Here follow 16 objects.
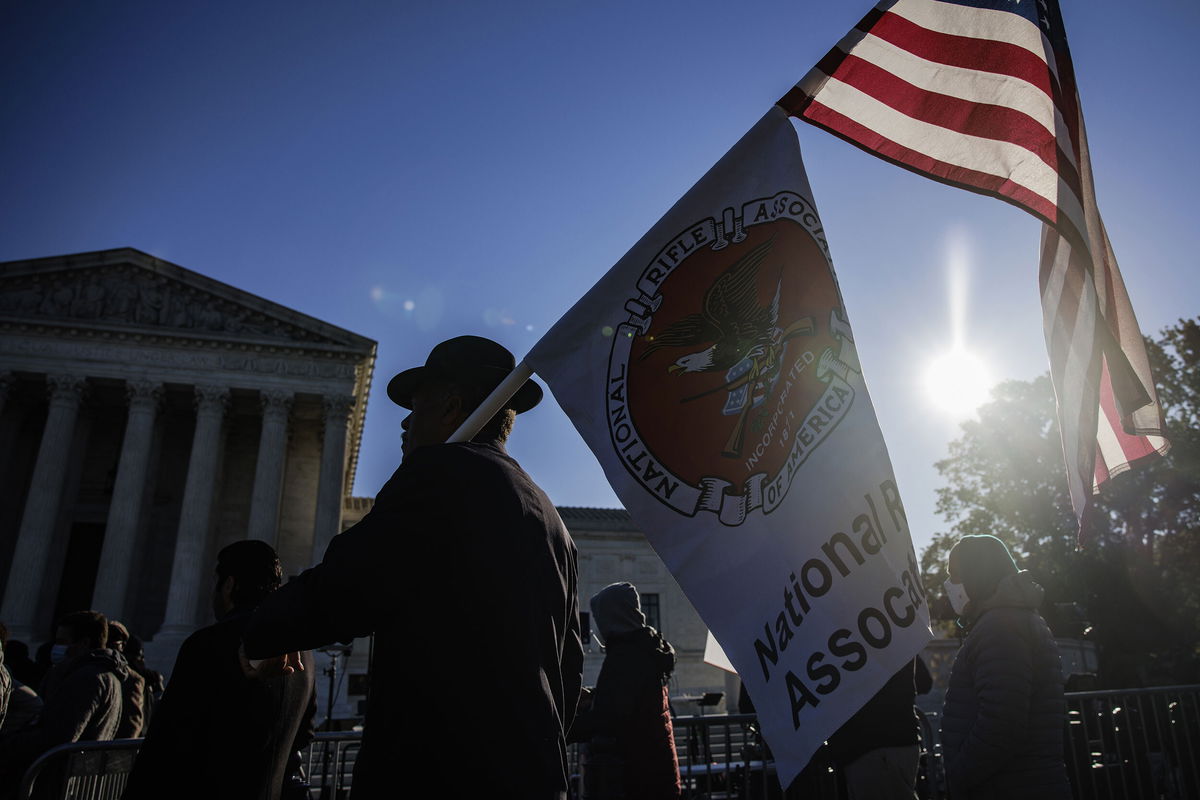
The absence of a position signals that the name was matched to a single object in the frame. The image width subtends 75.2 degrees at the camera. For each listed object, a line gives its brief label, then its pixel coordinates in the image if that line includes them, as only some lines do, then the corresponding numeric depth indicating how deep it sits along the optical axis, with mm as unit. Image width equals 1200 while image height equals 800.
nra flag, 2281
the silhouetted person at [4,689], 5367
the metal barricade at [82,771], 4121
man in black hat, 1797
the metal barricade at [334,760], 5047
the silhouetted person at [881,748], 3613
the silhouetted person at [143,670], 7769
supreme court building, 26203
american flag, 3092
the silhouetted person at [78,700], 4652
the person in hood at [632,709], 4148
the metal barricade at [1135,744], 6297
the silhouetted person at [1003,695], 3676
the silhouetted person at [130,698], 6000
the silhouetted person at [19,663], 8789
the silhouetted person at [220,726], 2699
